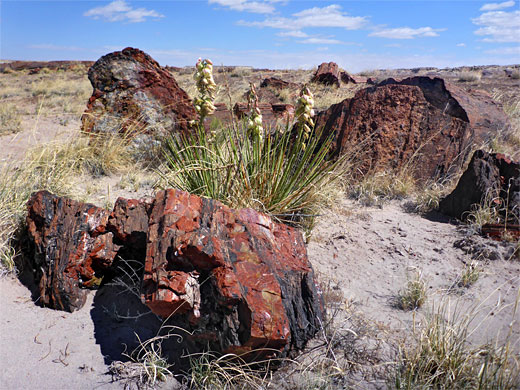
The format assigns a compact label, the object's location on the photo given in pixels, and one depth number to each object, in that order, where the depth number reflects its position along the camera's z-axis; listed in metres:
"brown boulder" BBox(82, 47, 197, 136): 6.72
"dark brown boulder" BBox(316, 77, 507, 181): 5.60
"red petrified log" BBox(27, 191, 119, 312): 3.17
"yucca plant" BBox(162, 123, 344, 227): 3.68
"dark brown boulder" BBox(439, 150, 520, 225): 4.43
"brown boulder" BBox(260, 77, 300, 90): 14.37
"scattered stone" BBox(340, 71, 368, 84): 17.19
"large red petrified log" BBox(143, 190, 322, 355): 2.39
